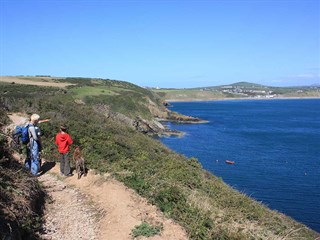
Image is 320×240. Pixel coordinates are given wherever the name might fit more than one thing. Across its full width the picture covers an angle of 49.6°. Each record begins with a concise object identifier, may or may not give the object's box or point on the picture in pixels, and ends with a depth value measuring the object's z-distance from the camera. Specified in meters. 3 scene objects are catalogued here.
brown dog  12.47
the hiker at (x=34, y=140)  11.66
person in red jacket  12.36
